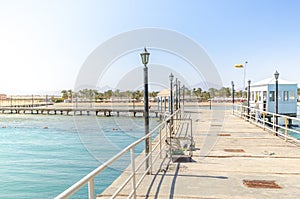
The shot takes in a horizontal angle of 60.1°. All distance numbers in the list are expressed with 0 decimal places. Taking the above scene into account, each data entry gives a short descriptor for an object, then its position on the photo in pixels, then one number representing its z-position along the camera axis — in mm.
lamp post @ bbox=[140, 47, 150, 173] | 5406
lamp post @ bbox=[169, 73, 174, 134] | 13844
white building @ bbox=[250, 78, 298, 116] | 20188
